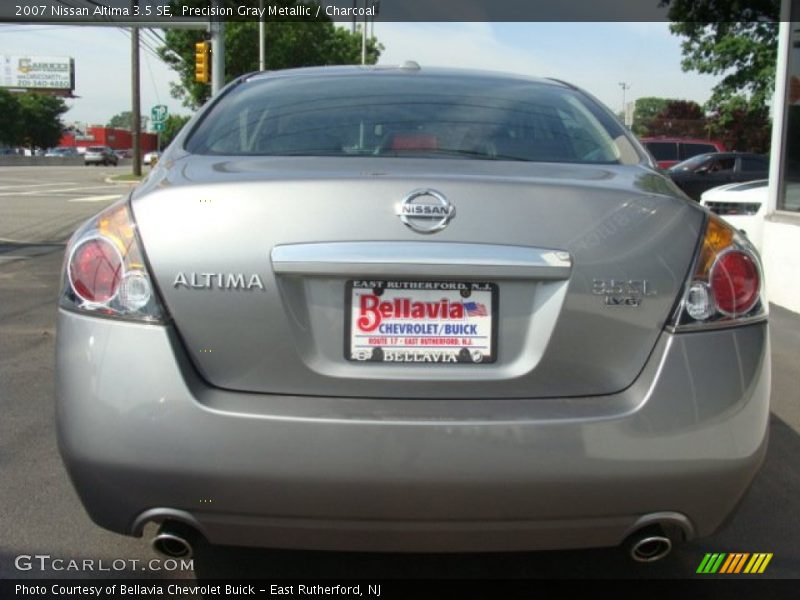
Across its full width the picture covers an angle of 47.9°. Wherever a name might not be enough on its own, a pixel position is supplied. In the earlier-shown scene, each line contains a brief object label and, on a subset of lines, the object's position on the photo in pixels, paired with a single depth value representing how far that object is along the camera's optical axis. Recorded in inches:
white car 344.8
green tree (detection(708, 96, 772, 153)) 828.0
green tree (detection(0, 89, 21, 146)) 3260.3
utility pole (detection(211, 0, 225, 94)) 824.7
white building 302.2
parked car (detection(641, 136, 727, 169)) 805.2
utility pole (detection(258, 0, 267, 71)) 1157.7
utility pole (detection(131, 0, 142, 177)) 1489.9
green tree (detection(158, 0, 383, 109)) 1683.1
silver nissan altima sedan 83.4
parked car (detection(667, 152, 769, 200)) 618.8
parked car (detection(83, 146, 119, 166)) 2379.4
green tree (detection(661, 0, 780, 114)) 754.2
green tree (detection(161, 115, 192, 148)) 2023.6
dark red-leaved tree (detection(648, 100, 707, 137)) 1368.1
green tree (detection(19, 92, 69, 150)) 3442.4
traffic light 854.5
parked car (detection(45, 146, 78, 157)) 3170.5
